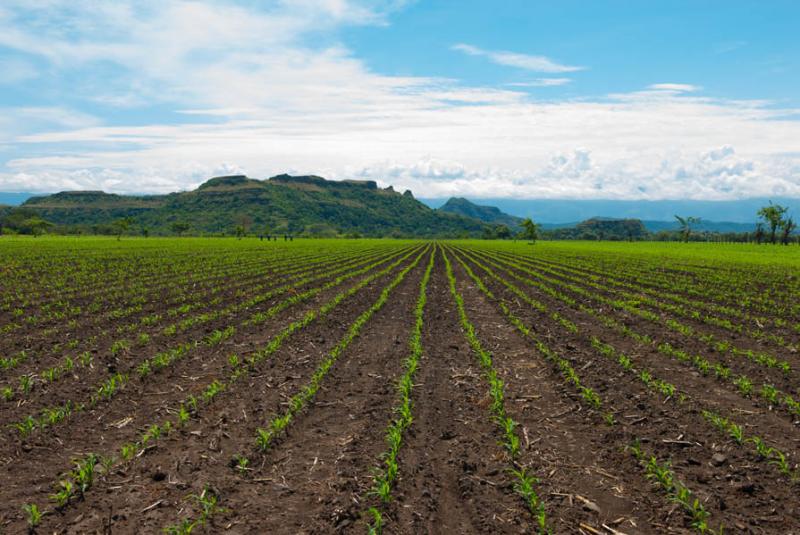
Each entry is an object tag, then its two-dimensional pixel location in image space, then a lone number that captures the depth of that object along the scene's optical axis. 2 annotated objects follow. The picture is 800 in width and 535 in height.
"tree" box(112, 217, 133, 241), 91.54
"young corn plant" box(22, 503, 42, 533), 4.82
